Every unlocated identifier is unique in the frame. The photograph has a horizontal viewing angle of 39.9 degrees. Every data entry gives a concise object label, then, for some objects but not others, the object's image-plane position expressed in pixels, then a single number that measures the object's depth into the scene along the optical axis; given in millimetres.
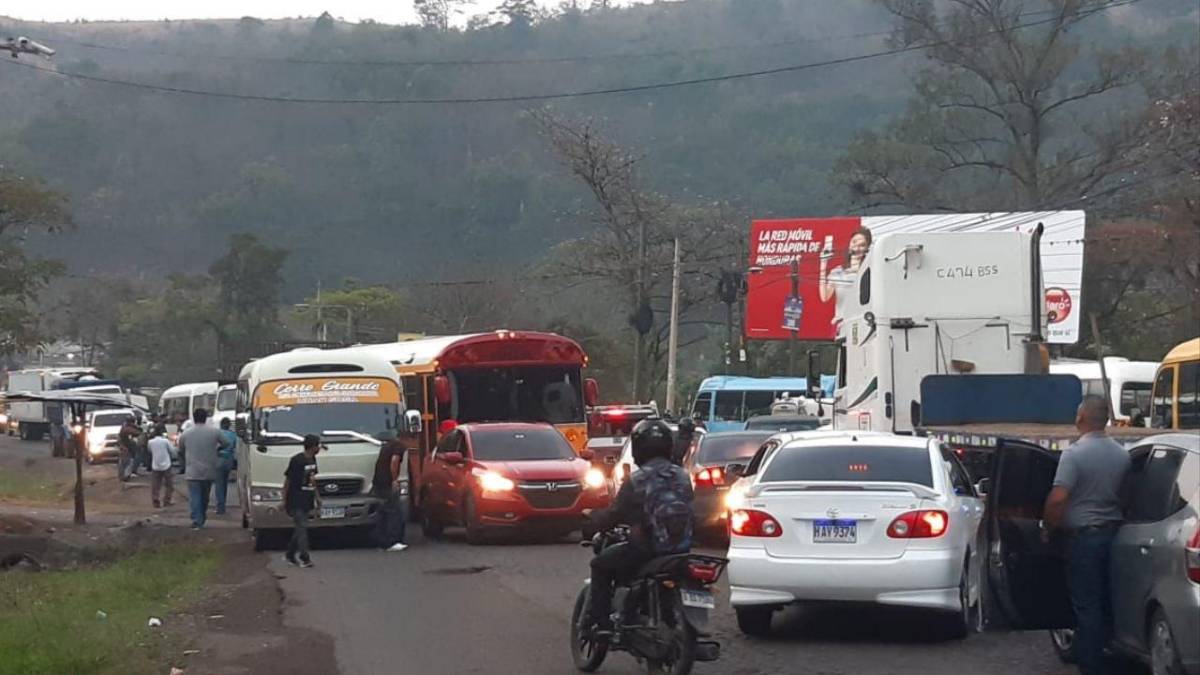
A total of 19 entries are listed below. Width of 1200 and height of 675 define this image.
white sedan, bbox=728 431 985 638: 11945
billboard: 47638
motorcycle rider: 10398
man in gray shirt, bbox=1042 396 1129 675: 10008
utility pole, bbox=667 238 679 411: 47500
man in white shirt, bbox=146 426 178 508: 32219
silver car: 8883
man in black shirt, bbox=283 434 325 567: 19141
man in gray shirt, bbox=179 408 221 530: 25156
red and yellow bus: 26625
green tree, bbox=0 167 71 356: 47844
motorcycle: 10211
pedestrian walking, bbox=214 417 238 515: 27000
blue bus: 45938
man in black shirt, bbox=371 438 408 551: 21031
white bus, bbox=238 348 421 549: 21453
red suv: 21219
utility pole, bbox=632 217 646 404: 52344
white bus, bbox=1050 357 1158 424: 31891
